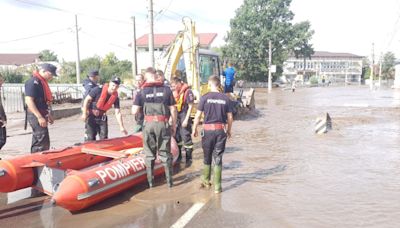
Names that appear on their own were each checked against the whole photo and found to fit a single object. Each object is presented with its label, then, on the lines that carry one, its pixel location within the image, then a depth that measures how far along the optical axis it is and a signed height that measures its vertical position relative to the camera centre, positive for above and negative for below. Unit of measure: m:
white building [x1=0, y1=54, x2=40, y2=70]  87.49 +5.39
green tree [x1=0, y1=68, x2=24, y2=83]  43.47 +0.58
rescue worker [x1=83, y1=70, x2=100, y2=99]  7.98 +0.00
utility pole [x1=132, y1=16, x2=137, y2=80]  30.45 +1.88
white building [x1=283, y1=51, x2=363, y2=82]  106.69 +3.55
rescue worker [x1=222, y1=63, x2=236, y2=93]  14.99 +0.04
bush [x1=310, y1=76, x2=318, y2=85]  72.56 -0.45
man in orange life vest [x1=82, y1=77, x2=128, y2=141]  7.55 -0.47
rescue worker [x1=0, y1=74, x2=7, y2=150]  7.29 -0.86
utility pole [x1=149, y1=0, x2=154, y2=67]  19.95 +2.31
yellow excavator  13.45 +0.77
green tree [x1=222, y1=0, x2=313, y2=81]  56.97 +6.38
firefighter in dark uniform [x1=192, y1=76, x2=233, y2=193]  6.17 -0.67
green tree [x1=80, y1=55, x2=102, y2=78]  52.07 +2.66
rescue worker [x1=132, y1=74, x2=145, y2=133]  8.70 -0.82
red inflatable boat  5.30 -1.39
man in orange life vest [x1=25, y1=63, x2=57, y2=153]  6.43 -0.37
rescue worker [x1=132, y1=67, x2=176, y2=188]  6.31 -0.60
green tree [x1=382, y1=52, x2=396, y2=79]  96.38 +3.26
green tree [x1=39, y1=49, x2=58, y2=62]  78.09 +5.43
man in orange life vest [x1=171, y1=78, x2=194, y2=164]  8.15 -0.70
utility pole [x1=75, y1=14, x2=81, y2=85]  35.71 +2.45
